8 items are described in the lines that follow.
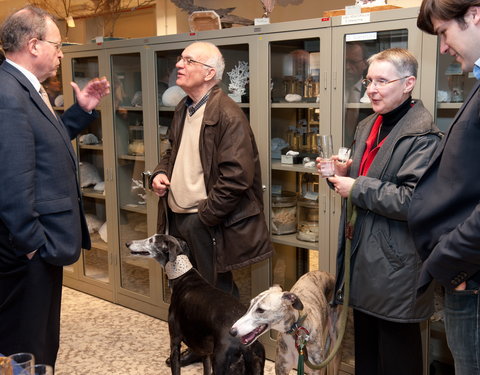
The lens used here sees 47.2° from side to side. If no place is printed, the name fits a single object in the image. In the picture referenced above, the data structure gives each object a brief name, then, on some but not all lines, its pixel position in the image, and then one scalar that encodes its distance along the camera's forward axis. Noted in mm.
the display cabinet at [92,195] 4340
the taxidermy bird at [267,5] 3291
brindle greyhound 2195
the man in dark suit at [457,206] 1469
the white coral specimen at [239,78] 3338
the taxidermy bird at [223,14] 3482
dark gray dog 2299
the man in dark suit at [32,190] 2062
